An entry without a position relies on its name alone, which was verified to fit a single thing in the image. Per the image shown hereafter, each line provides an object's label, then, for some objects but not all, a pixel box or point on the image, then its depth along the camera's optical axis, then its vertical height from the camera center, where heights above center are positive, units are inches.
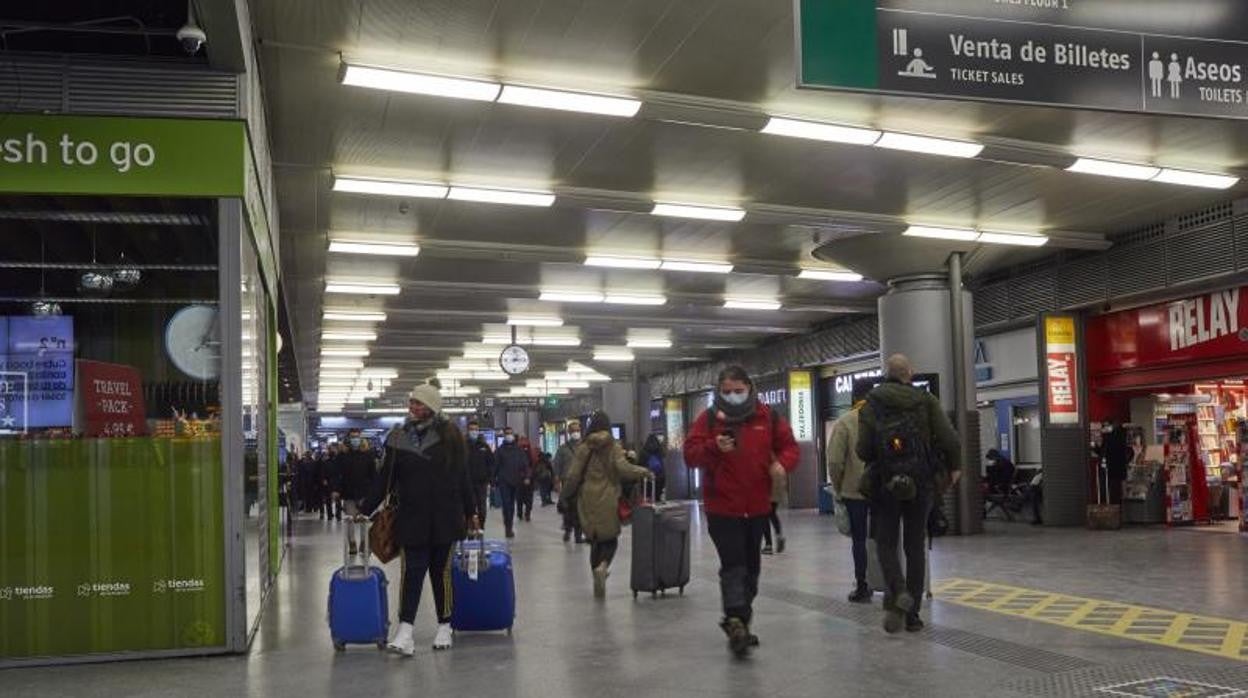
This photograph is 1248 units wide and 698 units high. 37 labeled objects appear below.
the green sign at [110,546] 268.4 -23.3
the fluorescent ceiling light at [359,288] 700.7 +89.3
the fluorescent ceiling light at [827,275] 709.9 +89.7
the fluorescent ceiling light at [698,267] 666.2 +90.9
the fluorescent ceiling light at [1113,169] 457.1 +96.2
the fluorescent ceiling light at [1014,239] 598.9 +91.1
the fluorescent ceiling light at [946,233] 587.2 +92.8
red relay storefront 625.6 -4.3
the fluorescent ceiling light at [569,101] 357.7 +101.3
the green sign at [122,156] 267.0 +66.0
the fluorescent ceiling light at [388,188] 462.1 +98.3
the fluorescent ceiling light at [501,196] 478.3 +96.7
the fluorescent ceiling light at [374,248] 578.1 +93.0
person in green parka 381.1 -18.1
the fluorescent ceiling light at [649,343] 1096.8 +80.1
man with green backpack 273.0 -10.0
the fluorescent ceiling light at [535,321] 890.8 +85.2
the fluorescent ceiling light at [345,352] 1112.4 +81.8
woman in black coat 266.7 -14.1
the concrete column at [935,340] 623.8 +42.1
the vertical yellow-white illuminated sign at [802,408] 1011.9 +13.4
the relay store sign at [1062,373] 669.9 +24.3
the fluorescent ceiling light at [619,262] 641.0 +91.7
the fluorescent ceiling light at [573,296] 773.3 +88.6
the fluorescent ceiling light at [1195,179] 478.3 +95.5
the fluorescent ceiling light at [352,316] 843.4 +88.0
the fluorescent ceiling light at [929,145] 412.8 +97.5
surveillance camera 240.2 +82.7
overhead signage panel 216.1 +68.4
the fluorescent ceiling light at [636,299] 793.6 +87.6
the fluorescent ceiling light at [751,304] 837.8 +86.2
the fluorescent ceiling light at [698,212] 517.7 +95.1
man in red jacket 257.3 -11.0
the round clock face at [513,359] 876.0 +54.4
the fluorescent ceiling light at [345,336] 969.2 +85.2
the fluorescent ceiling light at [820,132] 393.1 +98.6
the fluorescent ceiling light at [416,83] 339.0 +102.7
